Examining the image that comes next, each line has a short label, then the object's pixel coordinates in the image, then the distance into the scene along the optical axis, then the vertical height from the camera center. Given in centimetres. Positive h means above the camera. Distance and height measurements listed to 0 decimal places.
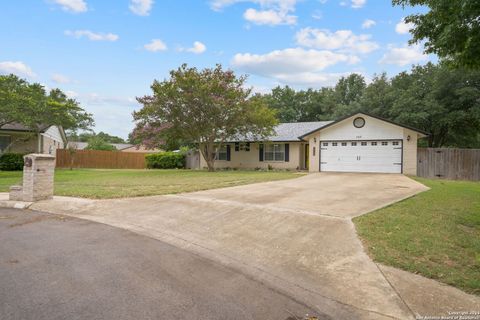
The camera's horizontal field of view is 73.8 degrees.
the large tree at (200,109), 1980 +323
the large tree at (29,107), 1678 +280
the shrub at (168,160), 2941 -15
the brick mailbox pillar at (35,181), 894 -69
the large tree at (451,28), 625 +286
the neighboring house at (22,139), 2156 +121
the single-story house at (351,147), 1888 +92
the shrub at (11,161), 2114 -33
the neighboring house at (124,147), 5761 +207
